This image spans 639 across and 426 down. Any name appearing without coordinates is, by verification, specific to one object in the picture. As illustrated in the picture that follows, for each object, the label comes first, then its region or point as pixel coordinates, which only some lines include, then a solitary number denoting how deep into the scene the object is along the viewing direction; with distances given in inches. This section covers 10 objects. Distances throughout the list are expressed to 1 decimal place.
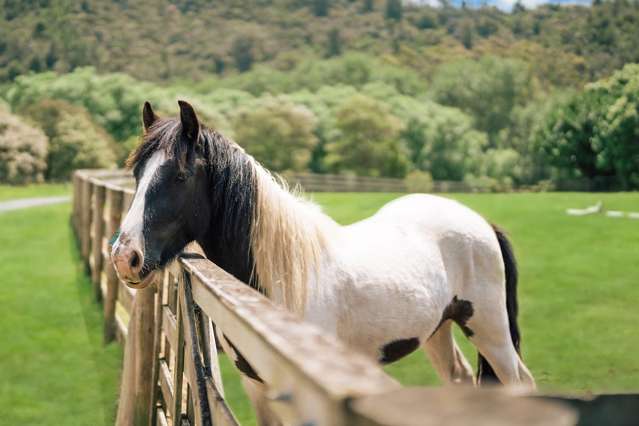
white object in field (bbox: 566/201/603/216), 654.2
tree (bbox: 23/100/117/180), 1742.1
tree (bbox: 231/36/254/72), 4633.4
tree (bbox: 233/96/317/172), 2325.3
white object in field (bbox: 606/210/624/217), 632.4
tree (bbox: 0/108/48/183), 1533.2
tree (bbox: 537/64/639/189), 1076.5
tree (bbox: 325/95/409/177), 2455.7
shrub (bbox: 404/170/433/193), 1732.9
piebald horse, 118.0
